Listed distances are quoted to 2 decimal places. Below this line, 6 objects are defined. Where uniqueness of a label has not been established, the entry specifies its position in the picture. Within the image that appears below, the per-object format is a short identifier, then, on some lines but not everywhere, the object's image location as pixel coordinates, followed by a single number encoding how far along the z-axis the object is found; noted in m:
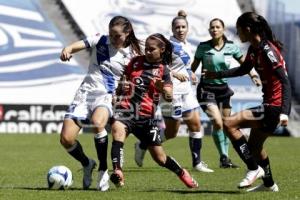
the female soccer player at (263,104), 16.56
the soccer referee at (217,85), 25.80
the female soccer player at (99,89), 18.08
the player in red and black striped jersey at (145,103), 17.77
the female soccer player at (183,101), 24.81
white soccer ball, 18.05
